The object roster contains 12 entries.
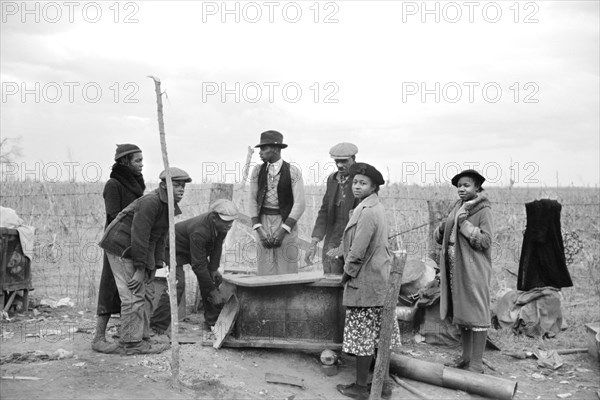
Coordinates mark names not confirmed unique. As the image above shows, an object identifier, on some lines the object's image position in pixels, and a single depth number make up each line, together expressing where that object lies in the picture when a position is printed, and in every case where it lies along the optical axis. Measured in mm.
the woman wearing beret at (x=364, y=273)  5520
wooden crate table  6391
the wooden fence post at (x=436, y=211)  8117
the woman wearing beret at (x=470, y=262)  6031
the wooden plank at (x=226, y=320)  6211
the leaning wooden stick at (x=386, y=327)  5340
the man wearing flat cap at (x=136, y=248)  5742
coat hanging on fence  7586
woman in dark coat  6113
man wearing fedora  7039
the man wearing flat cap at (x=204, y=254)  6520
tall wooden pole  5141
